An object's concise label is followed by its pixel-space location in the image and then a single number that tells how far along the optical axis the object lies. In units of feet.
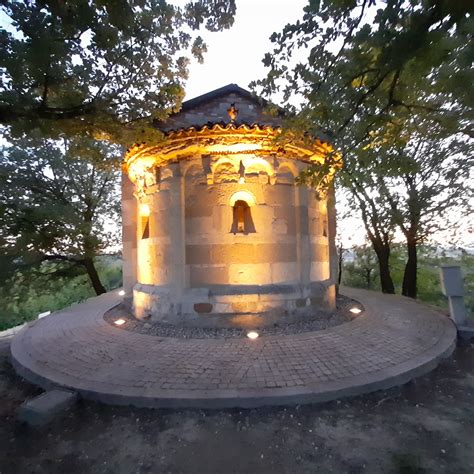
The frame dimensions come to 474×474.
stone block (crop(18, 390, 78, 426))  12.57
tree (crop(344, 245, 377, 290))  63.08
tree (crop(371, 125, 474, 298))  37.81
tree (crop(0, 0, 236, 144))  12.00
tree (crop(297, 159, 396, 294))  43.49
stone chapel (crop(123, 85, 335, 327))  23.40
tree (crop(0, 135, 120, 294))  35.81
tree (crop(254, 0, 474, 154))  9.56
